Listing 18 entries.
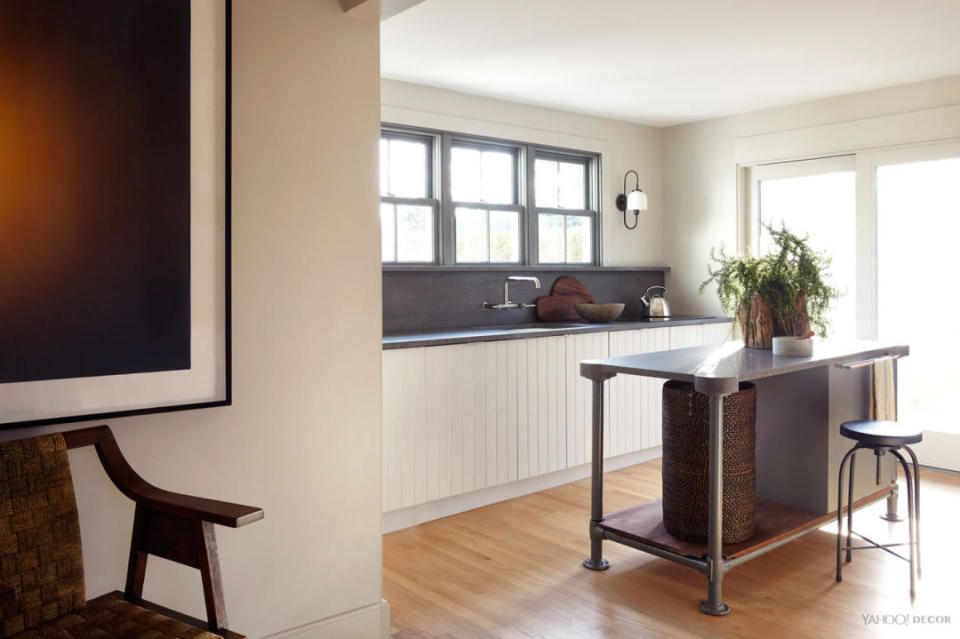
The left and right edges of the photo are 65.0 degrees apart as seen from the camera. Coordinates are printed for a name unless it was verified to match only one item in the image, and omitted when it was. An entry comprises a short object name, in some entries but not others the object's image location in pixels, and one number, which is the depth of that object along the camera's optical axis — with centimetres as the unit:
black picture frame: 217
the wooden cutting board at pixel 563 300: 518
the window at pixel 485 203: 485
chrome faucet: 477
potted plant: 335
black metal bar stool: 287
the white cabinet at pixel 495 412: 365
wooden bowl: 500
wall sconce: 563
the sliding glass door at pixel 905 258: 466
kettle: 558
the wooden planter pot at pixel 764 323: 335
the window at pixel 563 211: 532
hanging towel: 358
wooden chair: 163
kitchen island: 276
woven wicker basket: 300
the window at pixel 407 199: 448
